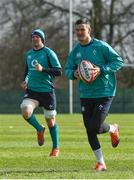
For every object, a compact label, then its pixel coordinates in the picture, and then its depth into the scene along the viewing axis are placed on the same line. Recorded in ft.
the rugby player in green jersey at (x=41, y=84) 78.43
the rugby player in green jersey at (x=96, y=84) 64.23
